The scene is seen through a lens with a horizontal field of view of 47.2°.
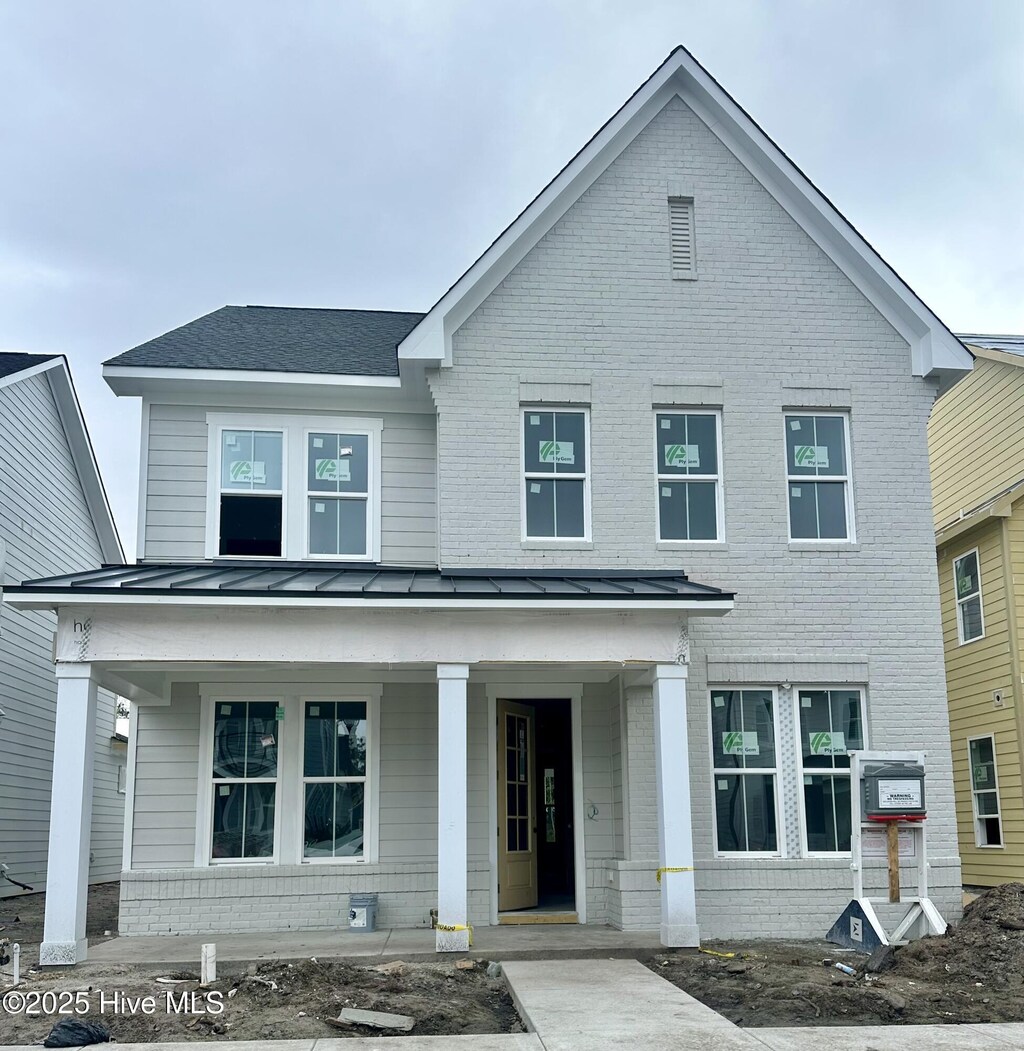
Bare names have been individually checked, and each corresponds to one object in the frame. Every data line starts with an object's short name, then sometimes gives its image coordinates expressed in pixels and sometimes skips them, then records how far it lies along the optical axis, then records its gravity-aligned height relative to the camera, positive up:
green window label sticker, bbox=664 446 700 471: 13.36 +3.52
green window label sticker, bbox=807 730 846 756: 12.69 +0.27
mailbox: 11.15 -0.21
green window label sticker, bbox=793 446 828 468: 13.51 +3.54
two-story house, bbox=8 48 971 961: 12.45 +2.66
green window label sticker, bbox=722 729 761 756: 12.56 +0.28
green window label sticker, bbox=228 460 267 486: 13.73 +3.50
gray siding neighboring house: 17.49 +3.42
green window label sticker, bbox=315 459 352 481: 13.84 +3.53
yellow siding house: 16.48 +2.34
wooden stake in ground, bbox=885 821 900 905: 11.14 -0.74
